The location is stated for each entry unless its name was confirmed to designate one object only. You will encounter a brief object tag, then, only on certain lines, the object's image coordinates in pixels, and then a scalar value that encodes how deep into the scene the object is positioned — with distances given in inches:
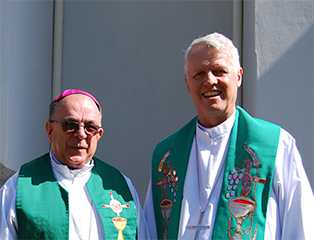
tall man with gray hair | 113.2
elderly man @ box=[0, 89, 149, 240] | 113.0
